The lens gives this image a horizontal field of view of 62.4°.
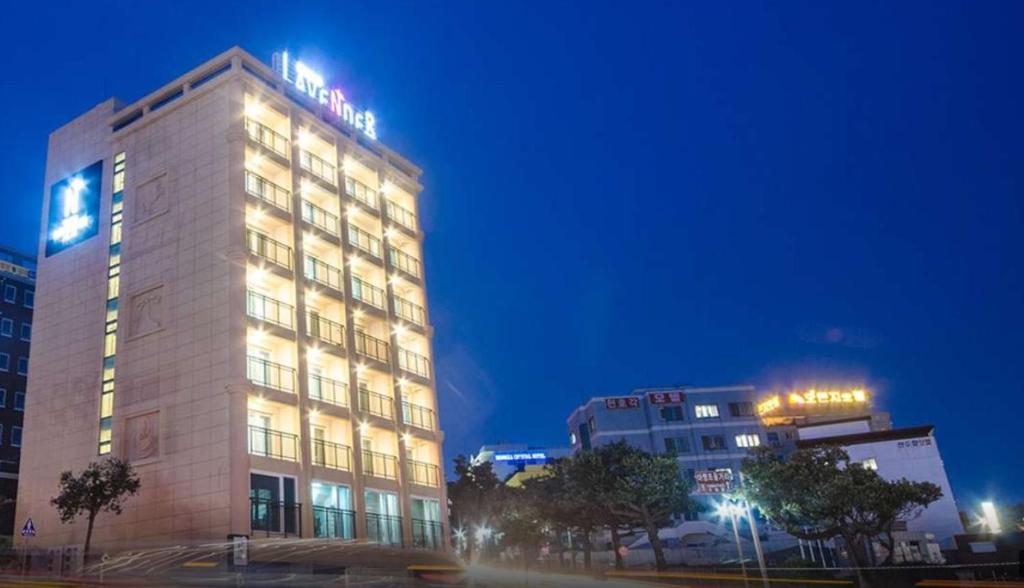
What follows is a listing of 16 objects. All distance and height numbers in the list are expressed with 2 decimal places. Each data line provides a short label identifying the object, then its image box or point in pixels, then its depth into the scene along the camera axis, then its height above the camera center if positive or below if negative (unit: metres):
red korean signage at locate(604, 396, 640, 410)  96.38 +15.60
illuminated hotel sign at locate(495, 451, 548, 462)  145.88 +17.05
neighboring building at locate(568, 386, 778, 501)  93.06 +12.51
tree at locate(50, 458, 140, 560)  38.81 +5.41
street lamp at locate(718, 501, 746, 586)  42.12 +1.65
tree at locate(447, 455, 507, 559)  88.94 +6.98
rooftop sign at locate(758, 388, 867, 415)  113.31 +15.77
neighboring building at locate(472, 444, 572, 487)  145.62 +16.65
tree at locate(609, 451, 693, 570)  55.69 +3.32
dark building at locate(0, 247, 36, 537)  77.31 +25.25
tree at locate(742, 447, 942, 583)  46.19 +1.28
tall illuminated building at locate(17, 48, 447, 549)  42.19 +14.71
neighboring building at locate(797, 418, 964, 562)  60.03 +3.23
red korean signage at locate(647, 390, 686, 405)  95.50 +15.31
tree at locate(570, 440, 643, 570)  57.72 +4.60
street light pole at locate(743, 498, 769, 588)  34.08 -1.02
